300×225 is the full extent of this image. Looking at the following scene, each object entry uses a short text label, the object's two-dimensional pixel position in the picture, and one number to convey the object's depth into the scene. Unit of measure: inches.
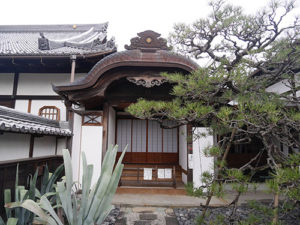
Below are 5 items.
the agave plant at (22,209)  110.7
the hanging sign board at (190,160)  214.8
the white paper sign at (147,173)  225.6
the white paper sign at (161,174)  229.8
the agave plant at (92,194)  103.8
